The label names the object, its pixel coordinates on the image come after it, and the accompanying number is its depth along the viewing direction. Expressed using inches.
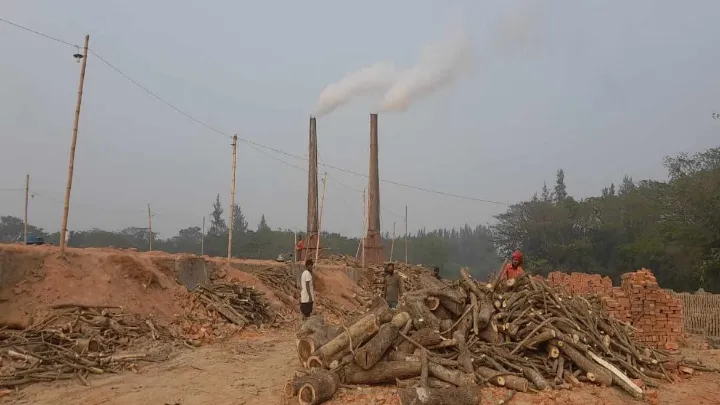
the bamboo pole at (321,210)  853.2
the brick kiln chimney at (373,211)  1031.0
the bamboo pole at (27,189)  750.5
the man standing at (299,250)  889.1
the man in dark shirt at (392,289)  425.1
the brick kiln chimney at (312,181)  1030.4
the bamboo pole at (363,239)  969.9
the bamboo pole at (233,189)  632.6
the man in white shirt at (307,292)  414.3
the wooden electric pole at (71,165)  442.9
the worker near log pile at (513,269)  365.7
